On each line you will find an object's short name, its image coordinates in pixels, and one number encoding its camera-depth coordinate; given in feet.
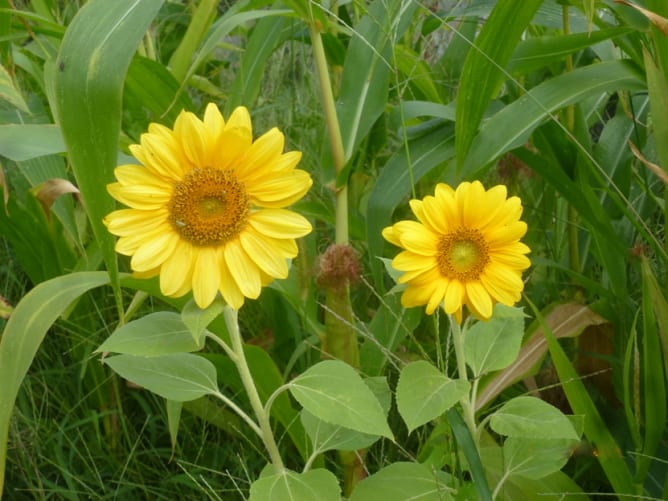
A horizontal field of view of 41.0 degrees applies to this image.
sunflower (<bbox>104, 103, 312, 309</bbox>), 2.13
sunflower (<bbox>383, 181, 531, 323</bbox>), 2.45
